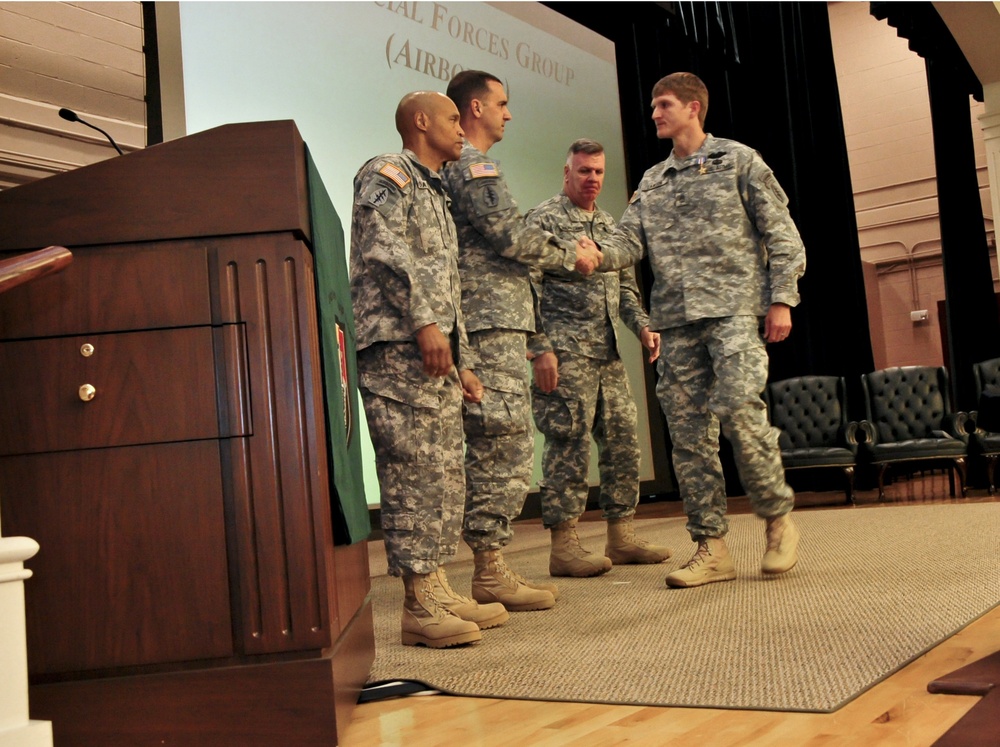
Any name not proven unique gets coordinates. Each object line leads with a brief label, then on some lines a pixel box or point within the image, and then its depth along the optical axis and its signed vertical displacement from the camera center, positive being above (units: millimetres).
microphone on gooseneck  2309 +871
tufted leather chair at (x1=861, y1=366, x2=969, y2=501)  7023 -22
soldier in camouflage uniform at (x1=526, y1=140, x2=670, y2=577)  3217 +140
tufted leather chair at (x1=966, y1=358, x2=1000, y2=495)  6664 -185
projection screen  4188 +1950
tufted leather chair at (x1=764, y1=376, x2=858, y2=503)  7188 +29
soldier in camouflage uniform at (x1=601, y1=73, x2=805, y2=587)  2754 +358
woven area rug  1609 -432
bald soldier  2092 +162
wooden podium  1265 +29
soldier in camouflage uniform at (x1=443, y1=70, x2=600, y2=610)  2586 +259
